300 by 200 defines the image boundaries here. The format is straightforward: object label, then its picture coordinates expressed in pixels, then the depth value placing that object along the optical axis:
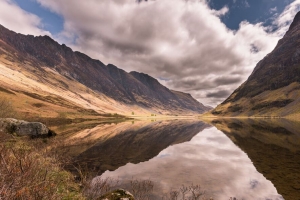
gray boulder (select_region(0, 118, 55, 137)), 44.47
